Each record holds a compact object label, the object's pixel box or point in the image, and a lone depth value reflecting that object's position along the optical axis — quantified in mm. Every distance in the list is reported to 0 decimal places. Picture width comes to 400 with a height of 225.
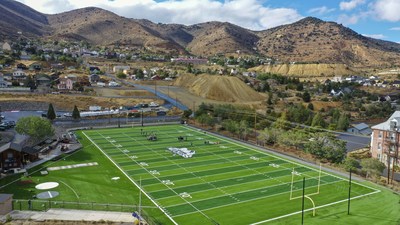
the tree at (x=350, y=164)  42506
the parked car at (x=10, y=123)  61825
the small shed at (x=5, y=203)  27317
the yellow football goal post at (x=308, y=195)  32488
